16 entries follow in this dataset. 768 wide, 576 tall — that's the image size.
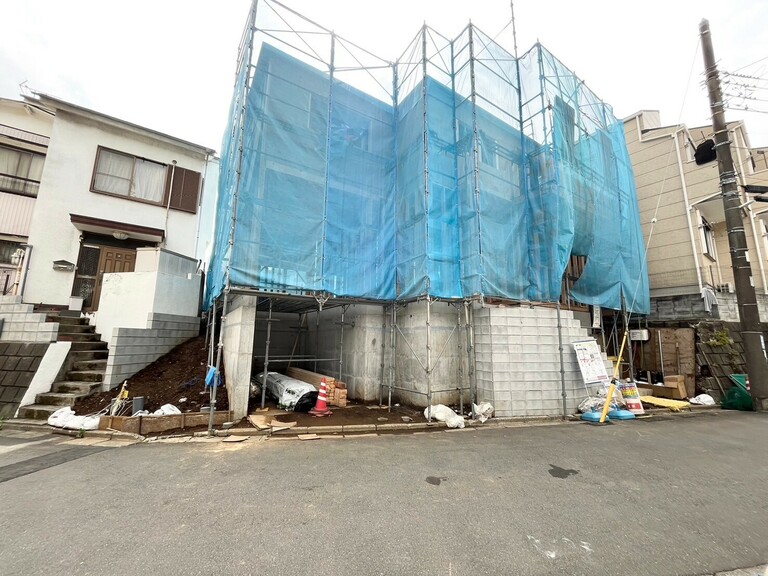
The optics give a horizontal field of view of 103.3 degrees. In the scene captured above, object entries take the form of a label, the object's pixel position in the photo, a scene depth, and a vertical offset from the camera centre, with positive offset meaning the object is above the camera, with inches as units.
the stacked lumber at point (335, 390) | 295.1 -52.4
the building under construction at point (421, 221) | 271.1 +114.7
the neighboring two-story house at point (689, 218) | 462.0 +215.4
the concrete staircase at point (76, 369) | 255.1 -36.1
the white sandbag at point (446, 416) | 252.5 -65.6
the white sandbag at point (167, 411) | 232.4 -60.6
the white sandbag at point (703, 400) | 360.5 -67.9
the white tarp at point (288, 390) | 281.0 -52.1
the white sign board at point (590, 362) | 285.4 -20.0
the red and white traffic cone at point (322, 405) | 270.2 -61.3
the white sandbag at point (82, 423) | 223.1 -67.2
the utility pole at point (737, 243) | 348.2 +125.3
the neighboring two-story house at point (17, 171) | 419.2 +231.9
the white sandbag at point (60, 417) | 228.8 -65.1
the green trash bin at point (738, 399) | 351.9 -64.4
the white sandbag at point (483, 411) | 264.7 -62.9
